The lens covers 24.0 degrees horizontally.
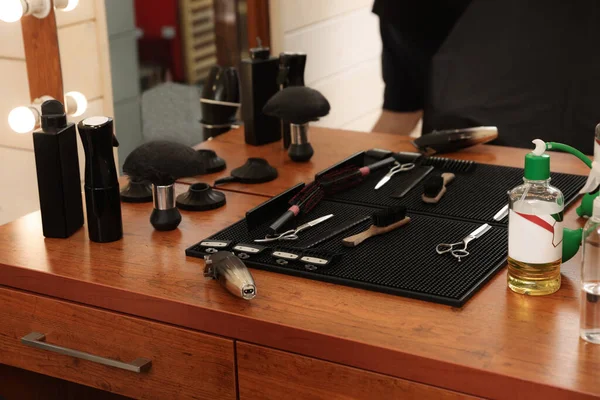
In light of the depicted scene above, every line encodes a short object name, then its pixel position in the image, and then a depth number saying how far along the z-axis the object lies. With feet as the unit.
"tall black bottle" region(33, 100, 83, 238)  6.81
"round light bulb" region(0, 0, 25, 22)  7.86
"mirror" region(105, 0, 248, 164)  9.33
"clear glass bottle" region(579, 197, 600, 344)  5.76
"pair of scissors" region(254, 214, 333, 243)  6.83
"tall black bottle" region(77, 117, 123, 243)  6.72
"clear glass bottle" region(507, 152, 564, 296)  6.02
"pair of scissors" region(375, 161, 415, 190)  7.68
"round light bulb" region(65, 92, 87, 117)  8.74
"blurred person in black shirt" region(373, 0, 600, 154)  9.46
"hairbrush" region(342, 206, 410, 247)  6.73
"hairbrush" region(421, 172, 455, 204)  7.33
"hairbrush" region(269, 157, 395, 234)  7.06
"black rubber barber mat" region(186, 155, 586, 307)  6.30
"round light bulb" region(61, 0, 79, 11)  8.51
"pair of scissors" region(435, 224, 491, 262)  6.58
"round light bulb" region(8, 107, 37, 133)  8.34
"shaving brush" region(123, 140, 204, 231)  6.90
